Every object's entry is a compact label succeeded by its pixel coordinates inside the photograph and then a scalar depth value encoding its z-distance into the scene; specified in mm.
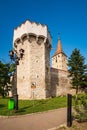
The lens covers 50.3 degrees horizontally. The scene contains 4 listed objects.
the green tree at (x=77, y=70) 16484
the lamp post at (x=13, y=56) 8334
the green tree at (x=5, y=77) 14816
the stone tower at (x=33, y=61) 13754
